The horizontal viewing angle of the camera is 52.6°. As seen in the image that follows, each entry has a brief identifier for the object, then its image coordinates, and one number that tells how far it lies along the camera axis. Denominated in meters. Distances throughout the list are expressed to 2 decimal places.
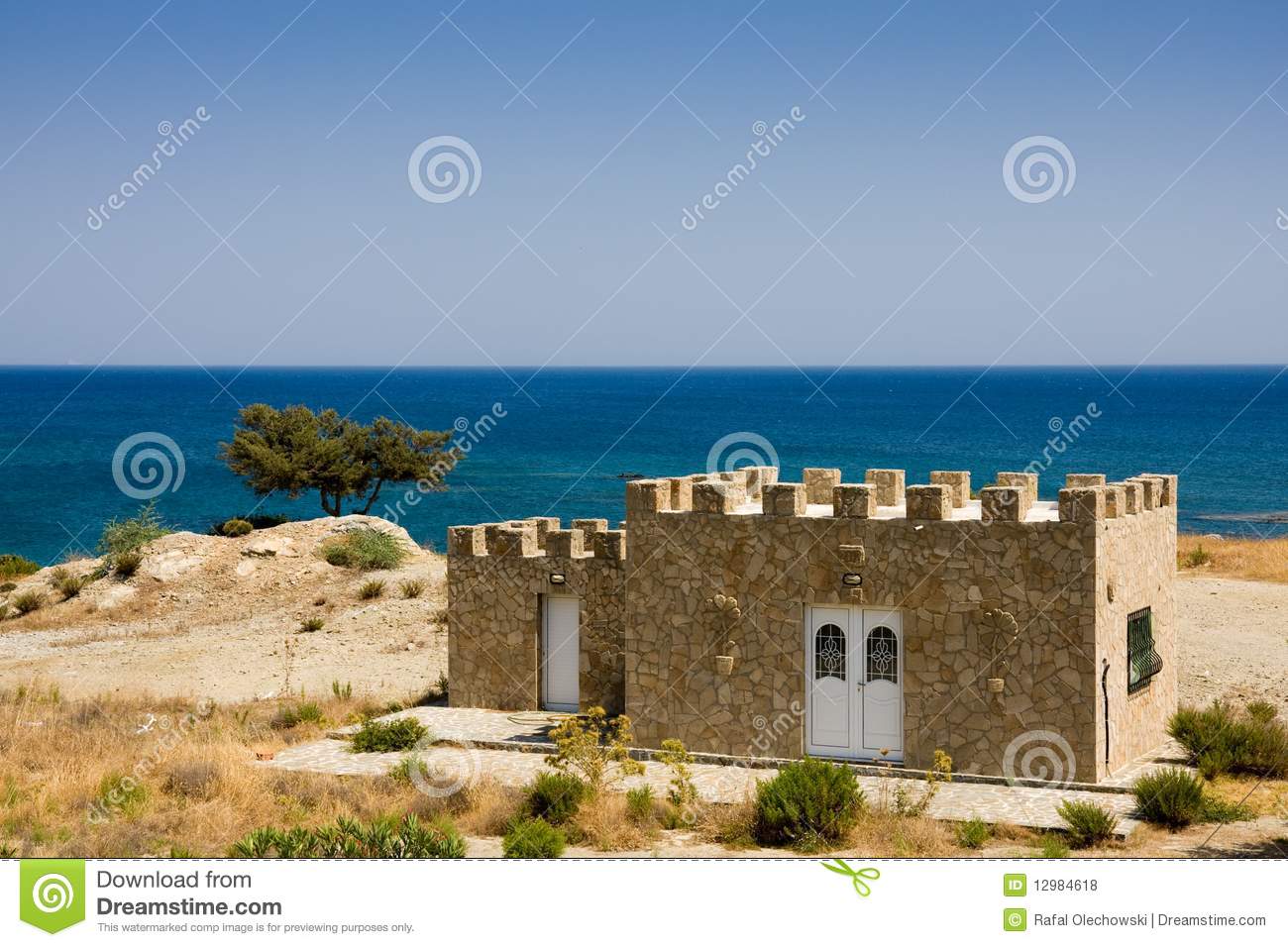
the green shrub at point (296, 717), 20.62
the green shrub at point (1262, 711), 19.17
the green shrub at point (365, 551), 35.03
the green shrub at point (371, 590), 31.80
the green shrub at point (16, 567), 39.38
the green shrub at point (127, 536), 35.50
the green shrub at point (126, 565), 34.56
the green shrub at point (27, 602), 33.25
